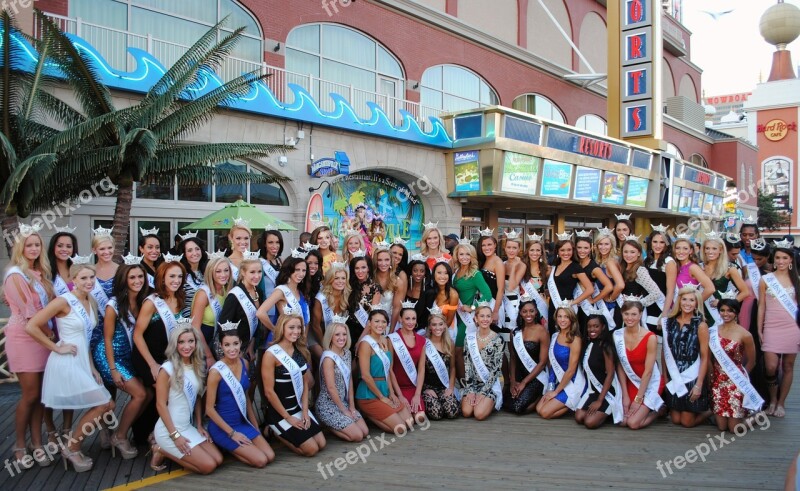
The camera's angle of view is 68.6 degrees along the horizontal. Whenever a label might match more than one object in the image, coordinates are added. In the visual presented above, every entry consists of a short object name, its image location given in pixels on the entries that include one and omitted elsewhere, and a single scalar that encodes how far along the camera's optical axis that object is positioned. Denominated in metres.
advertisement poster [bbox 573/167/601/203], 20.02
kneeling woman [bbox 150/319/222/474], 4.52
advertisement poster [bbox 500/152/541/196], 16.77
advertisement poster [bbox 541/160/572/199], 18.41
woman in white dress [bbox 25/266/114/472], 4.52
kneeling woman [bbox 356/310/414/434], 5.55
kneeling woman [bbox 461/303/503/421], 6.08
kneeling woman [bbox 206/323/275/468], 4.69
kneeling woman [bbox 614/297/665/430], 5.66
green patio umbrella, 10.17
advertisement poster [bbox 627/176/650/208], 22.81
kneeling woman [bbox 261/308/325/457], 4.98
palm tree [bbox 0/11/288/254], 7.80
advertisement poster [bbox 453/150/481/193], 16.73
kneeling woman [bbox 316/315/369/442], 5.31
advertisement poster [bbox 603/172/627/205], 21.36
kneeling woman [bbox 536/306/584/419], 5.95
